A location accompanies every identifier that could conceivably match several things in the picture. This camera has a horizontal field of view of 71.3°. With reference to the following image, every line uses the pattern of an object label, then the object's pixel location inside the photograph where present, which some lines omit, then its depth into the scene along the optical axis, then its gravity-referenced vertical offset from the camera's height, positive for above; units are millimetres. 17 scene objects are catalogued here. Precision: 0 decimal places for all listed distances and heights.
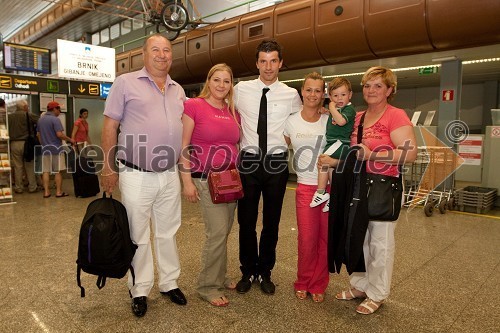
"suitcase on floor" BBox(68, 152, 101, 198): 6445 -804
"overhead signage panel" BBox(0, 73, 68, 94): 7468 +1205
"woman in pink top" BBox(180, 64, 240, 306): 2322 -97
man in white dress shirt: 2467 -31
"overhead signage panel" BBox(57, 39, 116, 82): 8656 +1956
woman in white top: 2434 -342
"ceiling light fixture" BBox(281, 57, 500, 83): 7609 +1801
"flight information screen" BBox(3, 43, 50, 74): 8719 +2013
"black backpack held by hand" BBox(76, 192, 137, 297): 2123 -646
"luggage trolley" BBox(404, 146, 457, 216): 5734 -585
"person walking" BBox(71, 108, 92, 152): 7723 +122
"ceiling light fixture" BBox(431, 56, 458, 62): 6246 +1518
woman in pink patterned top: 2141 -57
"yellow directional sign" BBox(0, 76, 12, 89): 7376 +1167
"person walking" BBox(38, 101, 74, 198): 6363 -131
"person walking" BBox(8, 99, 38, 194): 6723 -87
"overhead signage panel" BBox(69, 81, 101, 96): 8633 +1234
